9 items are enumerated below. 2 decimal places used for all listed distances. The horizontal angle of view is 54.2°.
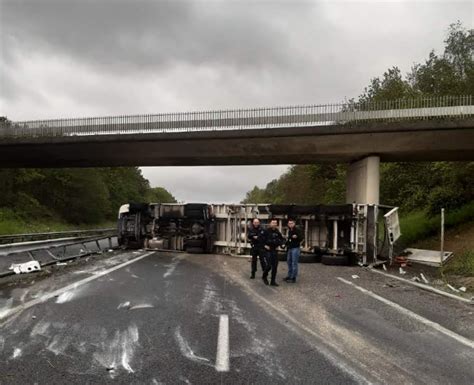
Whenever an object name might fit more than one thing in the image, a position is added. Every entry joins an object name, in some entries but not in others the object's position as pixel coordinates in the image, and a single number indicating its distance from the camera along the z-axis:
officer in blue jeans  11.86
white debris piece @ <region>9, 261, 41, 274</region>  12.02
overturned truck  16.31
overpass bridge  22.75
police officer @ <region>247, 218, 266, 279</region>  11.94
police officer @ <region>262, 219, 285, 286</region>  11.29
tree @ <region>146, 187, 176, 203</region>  128.62
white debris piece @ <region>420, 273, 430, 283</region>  12.67
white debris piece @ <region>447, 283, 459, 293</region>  11.17
